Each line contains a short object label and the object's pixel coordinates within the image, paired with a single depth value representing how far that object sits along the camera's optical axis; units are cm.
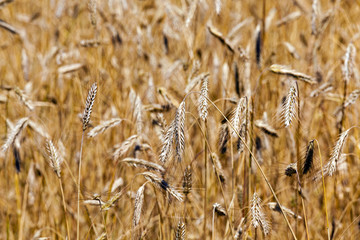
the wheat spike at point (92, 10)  316
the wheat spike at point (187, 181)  283
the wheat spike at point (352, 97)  296
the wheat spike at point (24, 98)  304
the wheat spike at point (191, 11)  307
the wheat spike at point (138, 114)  297
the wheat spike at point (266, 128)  297
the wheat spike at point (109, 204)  278
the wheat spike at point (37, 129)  305
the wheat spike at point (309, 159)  279
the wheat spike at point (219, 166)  293
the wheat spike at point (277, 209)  285
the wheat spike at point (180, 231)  275
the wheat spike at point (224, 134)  290
